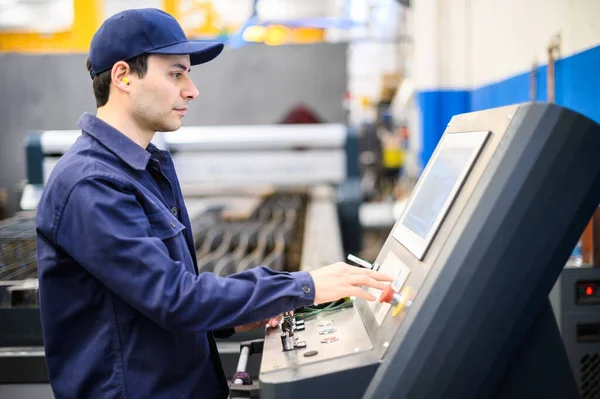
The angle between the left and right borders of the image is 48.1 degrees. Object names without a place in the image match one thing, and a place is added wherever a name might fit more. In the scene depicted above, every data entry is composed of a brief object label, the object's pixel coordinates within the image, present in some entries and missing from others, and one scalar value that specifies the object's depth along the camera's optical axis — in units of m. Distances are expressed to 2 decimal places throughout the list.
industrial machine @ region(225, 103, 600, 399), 1.15
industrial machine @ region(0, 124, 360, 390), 3.56
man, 1.22
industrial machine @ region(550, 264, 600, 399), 1.89
